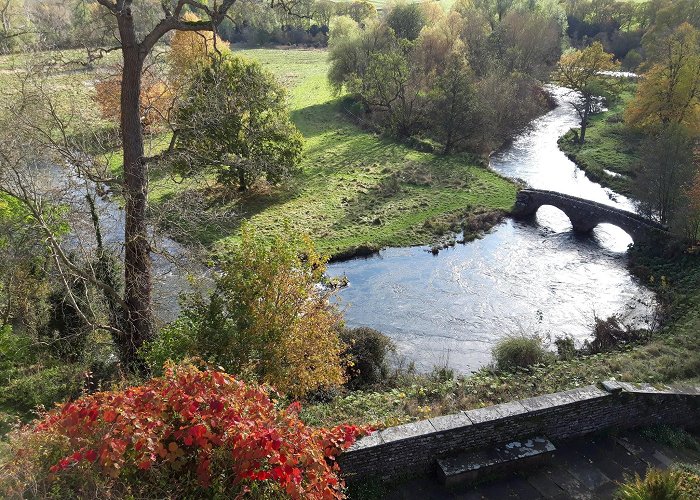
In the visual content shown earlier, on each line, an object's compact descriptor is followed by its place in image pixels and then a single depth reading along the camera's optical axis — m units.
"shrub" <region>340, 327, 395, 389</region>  17.24
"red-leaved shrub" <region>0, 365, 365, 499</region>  5.97
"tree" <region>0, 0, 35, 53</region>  13.39
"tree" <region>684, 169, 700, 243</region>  24.55
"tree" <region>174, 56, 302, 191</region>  29.36
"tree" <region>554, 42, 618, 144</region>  45.41
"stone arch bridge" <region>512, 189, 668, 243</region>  27.98
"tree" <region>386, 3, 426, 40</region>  57.53
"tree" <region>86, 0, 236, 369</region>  11.43
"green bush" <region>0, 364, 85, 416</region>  12.37
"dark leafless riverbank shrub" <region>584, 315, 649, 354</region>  19.73
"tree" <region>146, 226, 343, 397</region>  11.43
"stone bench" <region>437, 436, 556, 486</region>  9.47
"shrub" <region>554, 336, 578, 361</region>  18.92
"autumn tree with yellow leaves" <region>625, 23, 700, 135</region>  37.31
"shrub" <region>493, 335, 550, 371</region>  17.53
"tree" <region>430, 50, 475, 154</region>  40.75
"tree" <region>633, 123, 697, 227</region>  27.20
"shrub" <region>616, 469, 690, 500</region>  7.92
